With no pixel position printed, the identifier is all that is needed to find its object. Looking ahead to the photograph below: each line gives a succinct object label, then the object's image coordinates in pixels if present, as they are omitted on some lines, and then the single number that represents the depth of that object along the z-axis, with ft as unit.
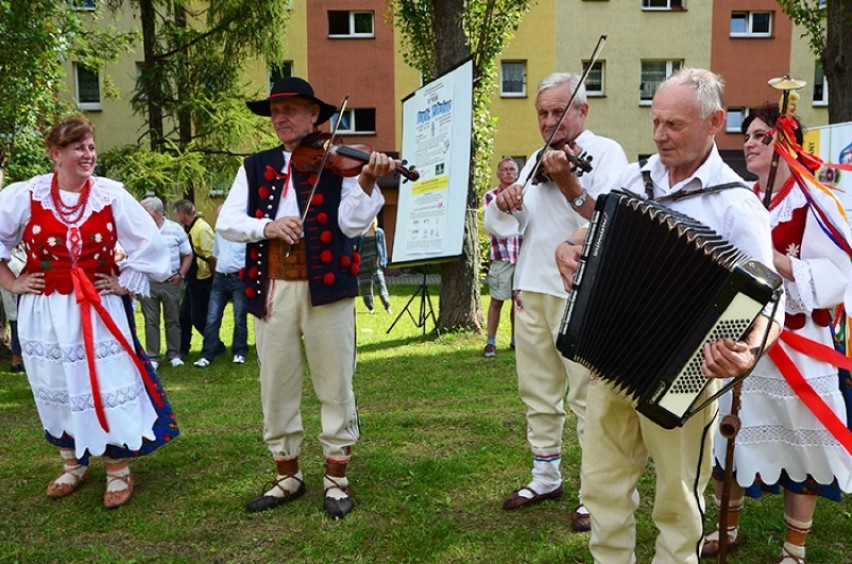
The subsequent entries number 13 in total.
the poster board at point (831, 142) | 20.95
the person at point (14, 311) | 24.22
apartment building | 71.82
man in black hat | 12.21
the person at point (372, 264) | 36.81
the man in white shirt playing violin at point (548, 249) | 11.45
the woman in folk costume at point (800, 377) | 9.72
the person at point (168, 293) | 27.84
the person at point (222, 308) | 28.37
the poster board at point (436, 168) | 25.12
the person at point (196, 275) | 30.40
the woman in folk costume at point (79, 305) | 13.05
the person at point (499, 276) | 28.27
